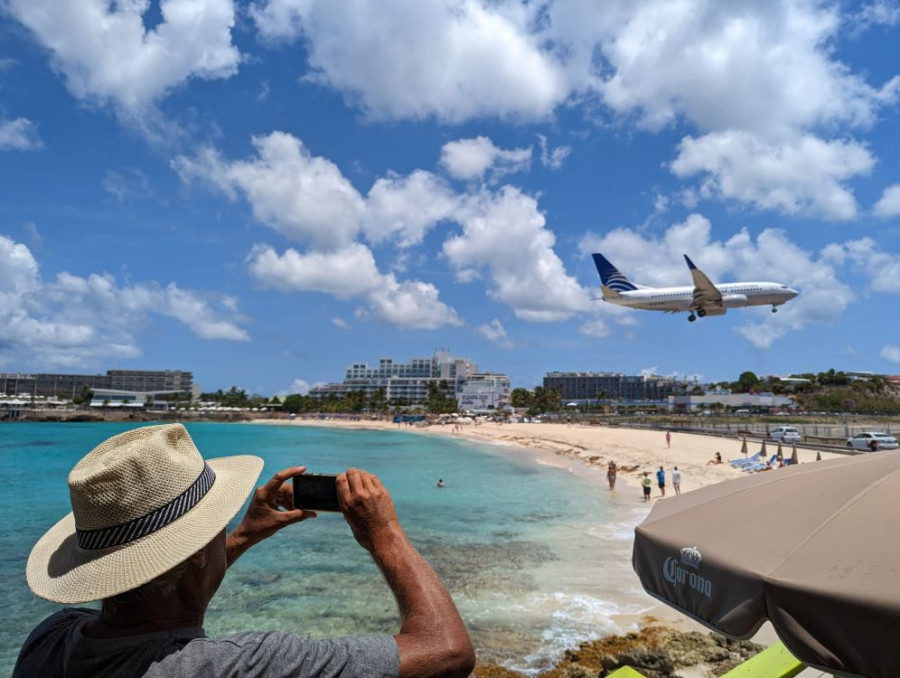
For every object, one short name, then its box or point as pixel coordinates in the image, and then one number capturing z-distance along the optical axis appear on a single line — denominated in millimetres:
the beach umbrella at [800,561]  2100
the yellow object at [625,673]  4742
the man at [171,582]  1111
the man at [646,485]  19662
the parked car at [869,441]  25531
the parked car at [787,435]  31283
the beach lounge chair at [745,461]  23900
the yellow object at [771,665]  4359
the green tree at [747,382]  118188
